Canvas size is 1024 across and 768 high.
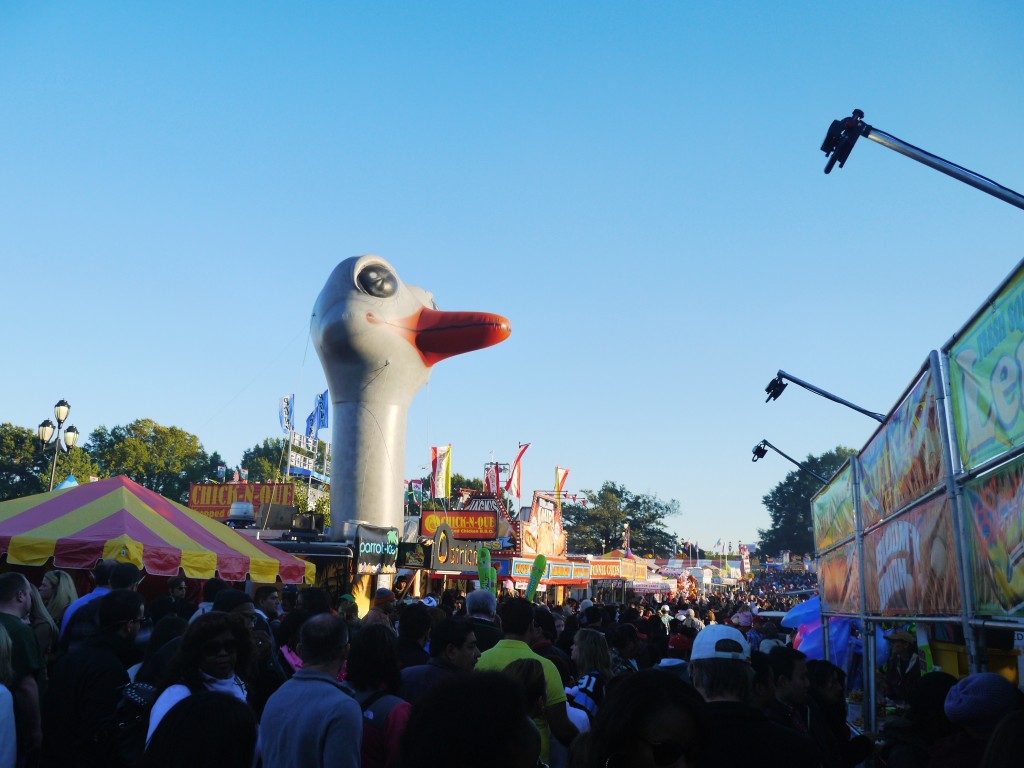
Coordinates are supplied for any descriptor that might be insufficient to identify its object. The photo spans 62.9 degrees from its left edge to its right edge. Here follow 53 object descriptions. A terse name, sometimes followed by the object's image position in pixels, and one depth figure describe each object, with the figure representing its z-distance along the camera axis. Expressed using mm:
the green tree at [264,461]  88481
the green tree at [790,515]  115250
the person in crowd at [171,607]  6529
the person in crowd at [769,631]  12652
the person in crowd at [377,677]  3766
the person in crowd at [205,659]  3484
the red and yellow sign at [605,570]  37625
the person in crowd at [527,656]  4410
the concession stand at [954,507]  4223
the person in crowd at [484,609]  6430
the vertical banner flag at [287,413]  41500
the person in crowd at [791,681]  4766
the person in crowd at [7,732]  3395
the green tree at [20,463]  61781
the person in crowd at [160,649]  4090
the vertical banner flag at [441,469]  35844
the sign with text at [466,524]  28391
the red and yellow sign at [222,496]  42812
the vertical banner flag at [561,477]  46281
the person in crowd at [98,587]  5750
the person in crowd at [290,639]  6031
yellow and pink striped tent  10766
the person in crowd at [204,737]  2305
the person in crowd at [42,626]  5266
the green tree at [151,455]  68688
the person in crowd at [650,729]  2307
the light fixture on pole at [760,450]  24953
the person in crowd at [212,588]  7625
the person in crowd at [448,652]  4672
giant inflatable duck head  19844
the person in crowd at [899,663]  7363
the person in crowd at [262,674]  4953
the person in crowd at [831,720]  4812
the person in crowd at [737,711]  2946
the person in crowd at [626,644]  7195
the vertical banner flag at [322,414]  39656
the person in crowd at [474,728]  1740
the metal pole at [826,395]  16494
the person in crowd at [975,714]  3230
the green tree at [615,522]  81062
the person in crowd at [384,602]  8806
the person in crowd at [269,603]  8000
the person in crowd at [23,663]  4070
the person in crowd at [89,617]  4965
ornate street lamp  16359
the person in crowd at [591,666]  5293
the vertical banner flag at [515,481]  40562
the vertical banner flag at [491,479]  39594
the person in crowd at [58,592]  6771
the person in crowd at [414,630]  5602
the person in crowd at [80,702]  3959
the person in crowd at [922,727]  3979
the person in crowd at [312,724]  3236
